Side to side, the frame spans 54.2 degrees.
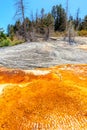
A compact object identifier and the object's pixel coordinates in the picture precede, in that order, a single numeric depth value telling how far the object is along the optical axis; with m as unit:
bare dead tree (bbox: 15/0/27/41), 10.87
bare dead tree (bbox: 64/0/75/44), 10.96
